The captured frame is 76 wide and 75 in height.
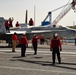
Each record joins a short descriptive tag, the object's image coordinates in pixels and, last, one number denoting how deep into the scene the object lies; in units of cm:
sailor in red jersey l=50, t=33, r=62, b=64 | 1756
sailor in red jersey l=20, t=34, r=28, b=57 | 2247
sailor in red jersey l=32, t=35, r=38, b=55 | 2436
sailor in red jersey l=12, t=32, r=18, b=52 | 2698
